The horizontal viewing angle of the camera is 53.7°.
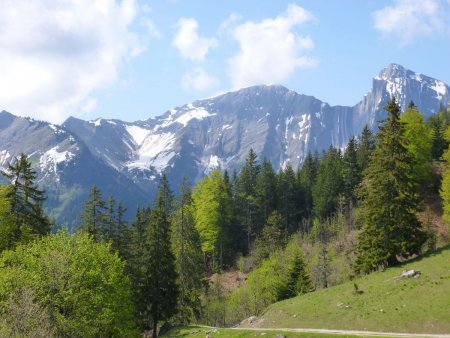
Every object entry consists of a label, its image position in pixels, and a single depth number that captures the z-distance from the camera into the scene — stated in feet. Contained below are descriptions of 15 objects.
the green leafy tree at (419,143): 215.10
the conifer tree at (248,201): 286.25
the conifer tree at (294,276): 178.19
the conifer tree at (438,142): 263.43
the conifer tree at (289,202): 293.84
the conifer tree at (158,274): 156.25
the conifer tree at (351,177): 267.39
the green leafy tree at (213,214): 262.47
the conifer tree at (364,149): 283.51
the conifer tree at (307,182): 301.02
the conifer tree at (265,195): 294.25
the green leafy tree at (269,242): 231.91
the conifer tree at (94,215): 162.50
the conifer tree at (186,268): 182.09
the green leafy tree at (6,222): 132.05
